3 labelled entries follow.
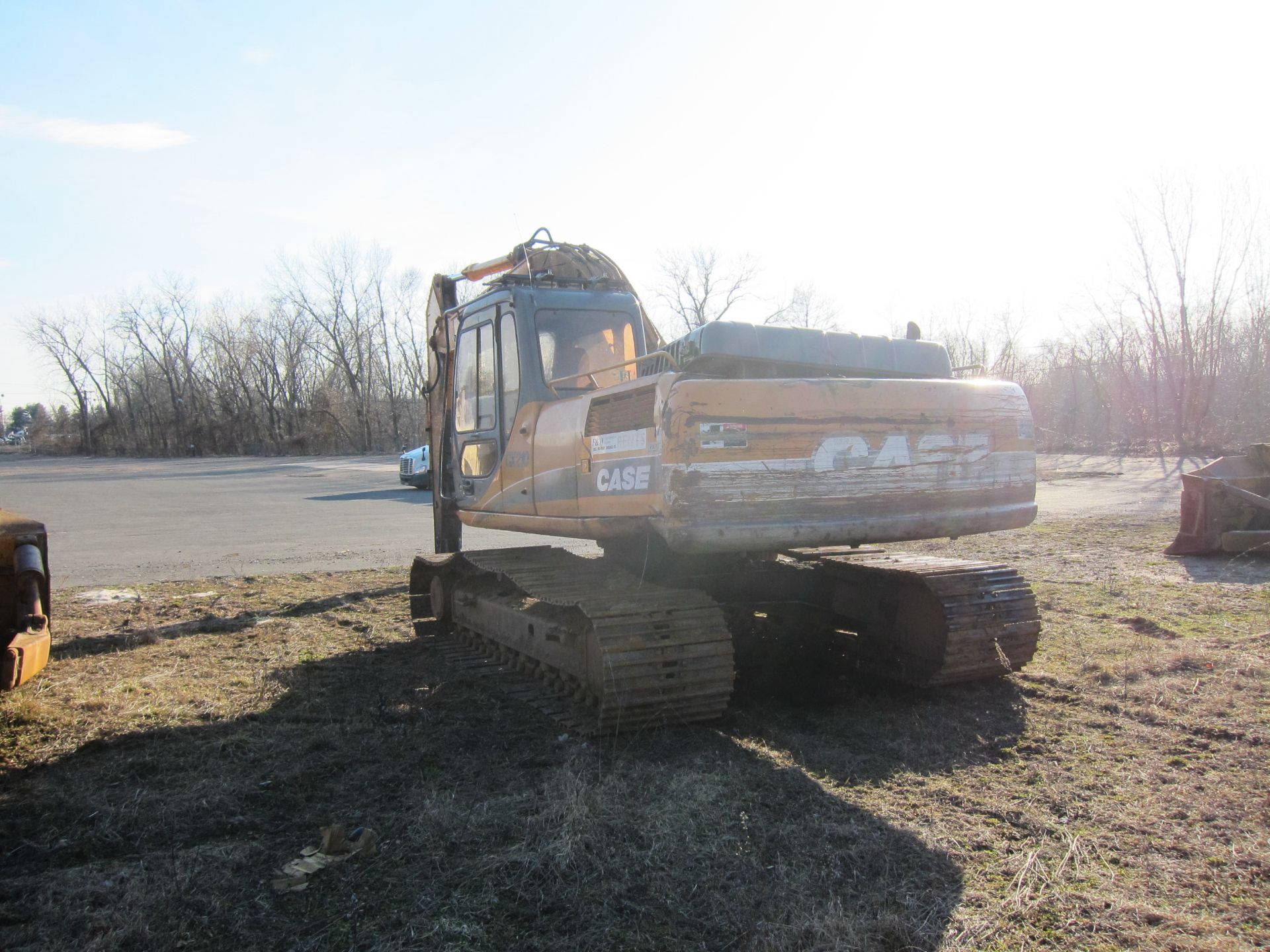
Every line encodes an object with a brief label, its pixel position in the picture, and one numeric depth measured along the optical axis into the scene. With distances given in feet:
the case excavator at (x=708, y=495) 14.34
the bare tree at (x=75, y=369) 229.25
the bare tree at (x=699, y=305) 171.83
